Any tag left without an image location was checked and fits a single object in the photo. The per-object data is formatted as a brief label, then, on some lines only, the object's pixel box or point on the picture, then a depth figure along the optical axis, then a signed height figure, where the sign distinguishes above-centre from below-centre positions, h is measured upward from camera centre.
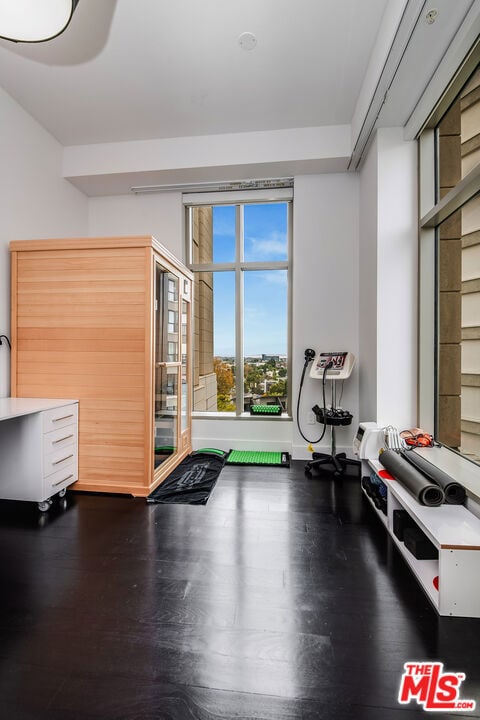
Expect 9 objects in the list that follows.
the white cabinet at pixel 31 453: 2.42 -0.66
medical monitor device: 3.33 -0.04
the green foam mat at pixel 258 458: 3.56 -1.04
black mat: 2.71 -1.06
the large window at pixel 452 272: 2.14 +0.66
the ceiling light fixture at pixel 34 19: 1.89 +1.98
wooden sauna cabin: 2.76 +0.16
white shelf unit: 1.49 -0.88
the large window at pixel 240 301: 4.11 +0.75
